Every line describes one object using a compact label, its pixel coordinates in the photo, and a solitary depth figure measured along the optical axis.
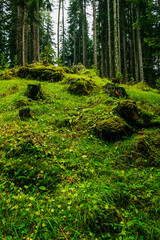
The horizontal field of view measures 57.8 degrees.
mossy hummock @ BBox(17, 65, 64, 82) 8.66
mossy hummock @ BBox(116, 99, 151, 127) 4.37
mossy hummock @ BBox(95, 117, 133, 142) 3.89
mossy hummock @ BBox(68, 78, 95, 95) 6.63
